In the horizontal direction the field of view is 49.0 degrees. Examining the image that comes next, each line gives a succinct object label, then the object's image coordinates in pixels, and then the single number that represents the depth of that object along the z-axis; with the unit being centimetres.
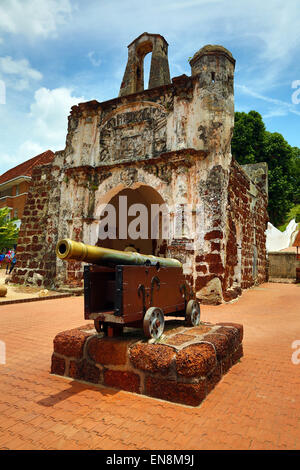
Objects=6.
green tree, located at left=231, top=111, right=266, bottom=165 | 2717
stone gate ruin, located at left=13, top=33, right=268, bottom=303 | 857
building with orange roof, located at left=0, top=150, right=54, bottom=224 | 2441
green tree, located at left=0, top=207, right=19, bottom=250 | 2114
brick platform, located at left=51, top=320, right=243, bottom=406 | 274
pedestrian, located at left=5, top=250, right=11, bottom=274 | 1791
